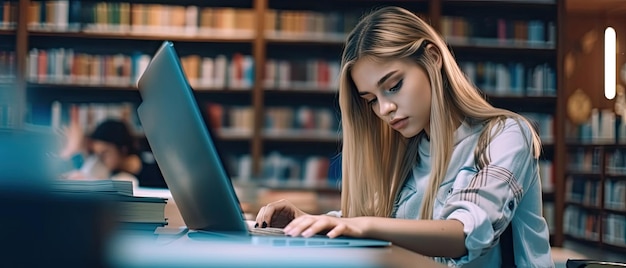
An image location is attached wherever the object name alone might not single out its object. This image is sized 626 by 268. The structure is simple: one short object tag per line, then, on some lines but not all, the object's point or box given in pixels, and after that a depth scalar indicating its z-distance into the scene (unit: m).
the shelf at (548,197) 4.93
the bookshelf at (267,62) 4.73
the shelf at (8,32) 4.69
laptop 0.80
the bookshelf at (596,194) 4.90
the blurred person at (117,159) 3.86
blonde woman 1.12
